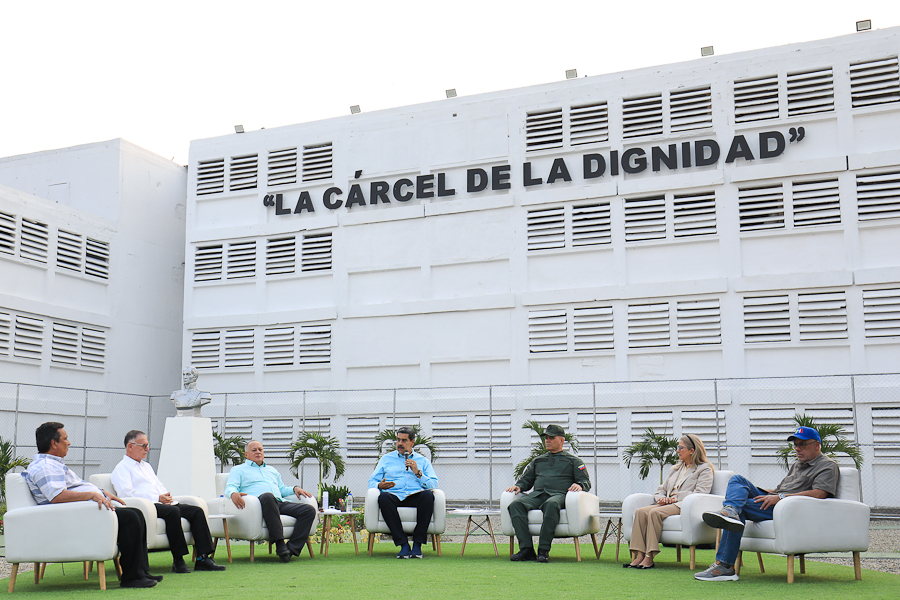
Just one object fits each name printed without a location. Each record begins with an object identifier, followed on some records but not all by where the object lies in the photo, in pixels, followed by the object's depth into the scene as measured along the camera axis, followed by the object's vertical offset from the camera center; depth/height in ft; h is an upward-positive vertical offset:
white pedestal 35.78 -1.92
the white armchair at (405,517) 27.66 -3.28
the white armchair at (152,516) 21.86 -2.57
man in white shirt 22.90 -2.35
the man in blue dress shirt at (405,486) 27.40 -2.36
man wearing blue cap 21.13 -2.05
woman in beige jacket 23.71 -2.30
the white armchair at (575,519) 25.88 -3.17
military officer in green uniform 26.02 -2.29
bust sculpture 38.45 +0.59
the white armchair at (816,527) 20.90 -2.78
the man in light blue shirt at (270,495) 25.85 -2.49
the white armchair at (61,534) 19.62 -2.69
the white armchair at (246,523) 25.61 -3.24
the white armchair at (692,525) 22.90 -2.98
